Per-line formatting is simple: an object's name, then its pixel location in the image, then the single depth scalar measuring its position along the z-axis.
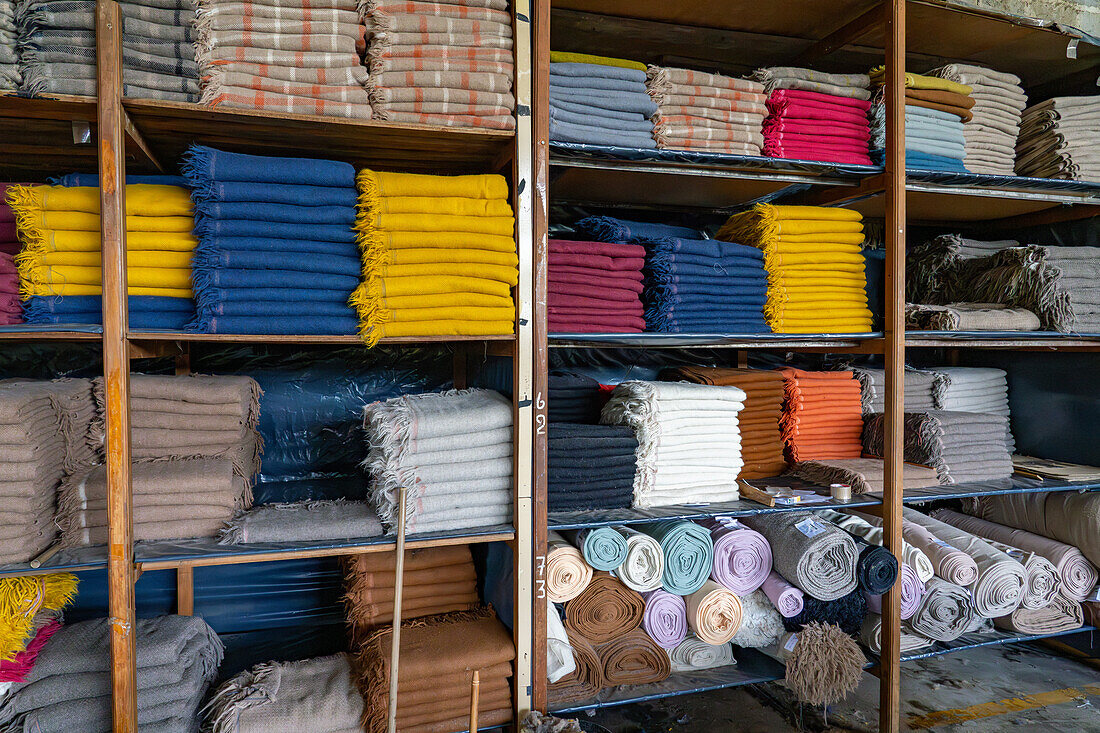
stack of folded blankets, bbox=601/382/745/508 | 2.23
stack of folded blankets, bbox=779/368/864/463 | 2.67
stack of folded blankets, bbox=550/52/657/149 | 2.09
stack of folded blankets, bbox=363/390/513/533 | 1.93
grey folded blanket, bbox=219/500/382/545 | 1.87
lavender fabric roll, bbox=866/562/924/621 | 2.46
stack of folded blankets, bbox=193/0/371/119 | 1.70
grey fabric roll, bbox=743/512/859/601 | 2.29
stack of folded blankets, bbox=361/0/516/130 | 1.83
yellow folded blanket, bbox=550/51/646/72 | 2.14
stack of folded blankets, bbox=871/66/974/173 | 2.43
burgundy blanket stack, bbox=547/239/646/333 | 2.16
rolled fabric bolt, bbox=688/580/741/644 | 2.29
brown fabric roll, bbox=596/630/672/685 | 2.24
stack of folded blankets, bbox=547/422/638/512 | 2.13
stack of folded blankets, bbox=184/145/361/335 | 1.75
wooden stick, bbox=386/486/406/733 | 1.76
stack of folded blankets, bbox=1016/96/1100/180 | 2.66
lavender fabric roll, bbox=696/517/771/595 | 2.36
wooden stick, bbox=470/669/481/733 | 1.67
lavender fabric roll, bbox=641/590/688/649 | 2.31
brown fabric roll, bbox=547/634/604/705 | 2.19
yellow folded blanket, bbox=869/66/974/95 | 2.41
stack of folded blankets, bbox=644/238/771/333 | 2.26
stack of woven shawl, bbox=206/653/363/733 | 1.83
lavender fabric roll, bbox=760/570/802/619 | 2.32
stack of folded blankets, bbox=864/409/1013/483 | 2.63
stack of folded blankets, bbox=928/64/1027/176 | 2.61
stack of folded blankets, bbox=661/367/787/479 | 2.55
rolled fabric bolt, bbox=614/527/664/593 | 2.26
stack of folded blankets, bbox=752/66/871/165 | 2.33
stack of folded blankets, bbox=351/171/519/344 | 1.84
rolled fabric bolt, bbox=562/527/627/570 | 2.22
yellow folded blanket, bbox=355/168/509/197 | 1.83
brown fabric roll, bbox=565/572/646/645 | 2.23
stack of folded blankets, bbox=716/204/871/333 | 2.39
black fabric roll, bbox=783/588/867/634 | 2.35
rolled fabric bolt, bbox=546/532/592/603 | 2.16
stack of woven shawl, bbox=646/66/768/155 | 2.21
